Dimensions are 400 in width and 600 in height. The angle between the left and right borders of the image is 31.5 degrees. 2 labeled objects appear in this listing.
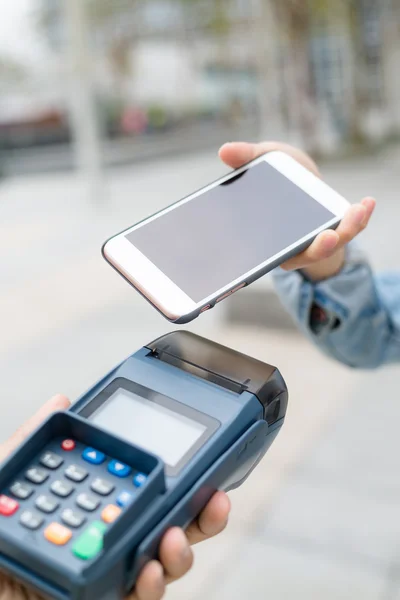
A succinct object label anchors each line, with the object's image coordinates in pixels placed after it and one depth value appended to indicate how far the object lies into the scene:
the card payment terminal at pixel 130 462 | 0.45
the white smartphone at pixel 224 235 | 0.60
